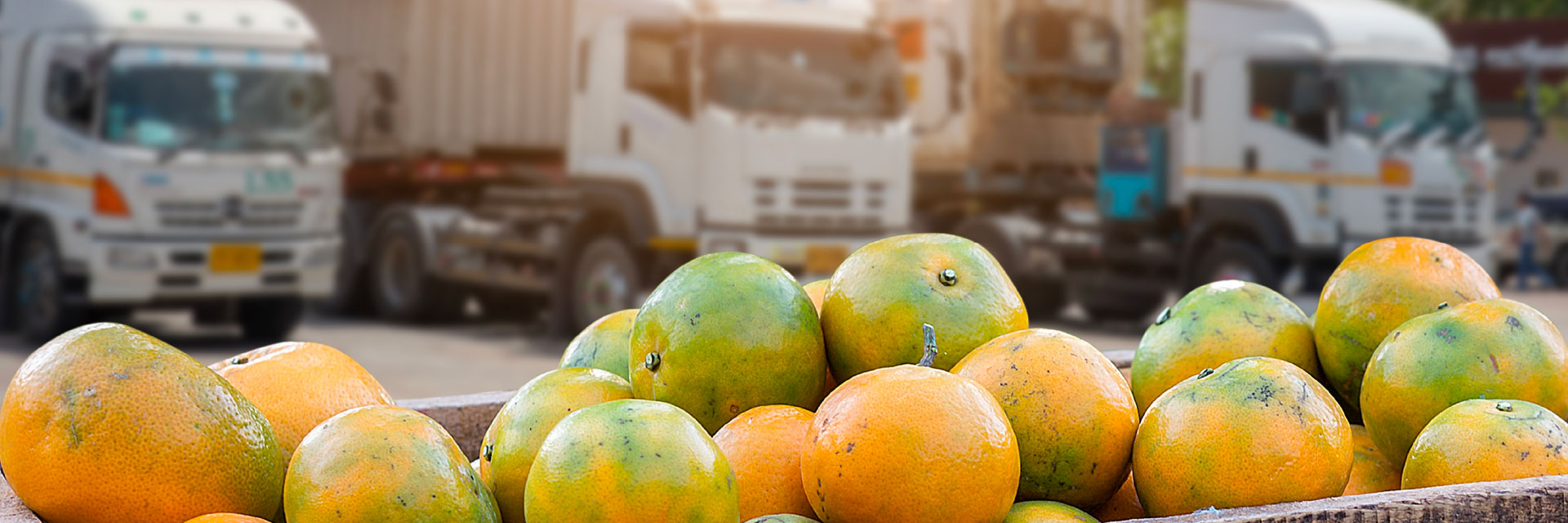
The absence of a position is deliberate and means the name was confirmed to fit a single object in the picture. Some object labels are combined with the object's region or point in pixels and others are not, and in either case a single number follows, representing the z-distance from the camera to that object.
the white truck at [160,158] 11.29
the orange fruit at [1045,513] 1.88
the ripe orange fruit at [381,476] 1.79
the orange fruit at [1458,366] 2.22
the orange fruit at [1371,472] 2.27
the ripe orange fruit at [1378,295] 2.45
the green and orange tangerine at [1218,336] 2.48
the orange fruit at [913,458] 1.81
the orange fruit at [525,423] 2.01
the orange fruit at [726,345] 2.15
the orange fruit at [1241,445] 1.95
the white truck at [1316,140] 12.56
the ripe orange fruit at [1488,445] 2.04
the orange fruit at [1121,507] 2.14
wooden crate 1.81
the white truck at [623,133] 11.16
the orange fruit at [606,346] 2.57
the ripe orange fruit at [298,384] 2.25
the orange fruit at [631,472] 1.73
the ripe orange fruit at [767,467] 1.96
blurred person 20.34
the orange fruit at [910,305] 2.23
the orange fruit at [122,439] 1.87
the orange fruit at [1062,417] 2.02
